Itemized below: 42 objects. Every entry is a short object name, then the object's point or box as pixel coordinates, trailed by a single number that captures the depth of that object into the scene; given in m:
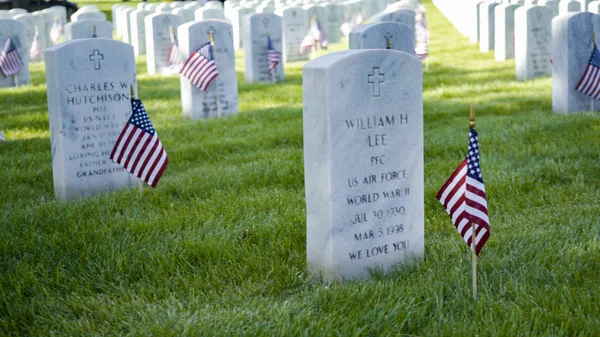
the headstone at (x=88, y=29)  15.56
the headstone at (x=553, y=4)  16.78
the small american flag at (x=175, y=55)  17.31
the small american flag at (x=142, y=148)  6.70
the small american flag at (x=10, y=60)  14.95
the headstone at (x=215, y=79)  11.34
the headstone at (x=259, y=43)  14.80
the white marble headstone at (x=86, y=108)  7.33
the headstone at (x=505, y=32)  16.77
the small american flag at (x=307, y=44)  18.83
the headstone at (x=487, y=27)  19.66
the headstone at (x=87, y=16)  19.55
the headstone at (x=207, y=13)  18.83
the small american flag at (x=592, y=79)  10.18
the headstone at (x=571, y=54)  10.18
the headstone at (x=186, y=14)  21.40
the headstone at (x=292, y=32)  19.55
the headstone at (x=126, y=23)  24.28
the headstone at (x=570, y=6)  15.71
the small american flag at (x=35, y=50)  21.47
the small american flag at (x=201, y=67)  10.97
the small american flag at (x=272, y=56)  14.80
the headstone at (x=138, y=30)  21.81
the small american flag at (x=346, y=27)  22.30
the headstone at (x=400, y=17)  14.01
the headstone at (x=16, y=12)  23.72
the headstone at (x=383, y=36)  9.73
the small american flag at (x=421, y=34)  15.61
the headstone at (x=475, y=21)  22.91
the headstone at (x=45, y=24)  22.91
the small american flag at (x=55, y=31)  23.75
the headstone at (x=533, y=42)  13.55
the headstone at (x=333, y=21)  23.84
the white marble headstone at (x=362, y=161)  4.56
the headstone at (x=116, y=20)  27.75
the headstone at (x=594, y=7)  16.63
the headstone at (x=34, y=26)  22.16
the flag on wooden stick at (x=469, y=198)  4.29
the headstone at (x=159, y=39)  17.36
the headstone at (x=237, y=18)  22.34
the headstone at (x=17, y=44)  15.38
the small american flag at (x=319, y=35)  19.90
